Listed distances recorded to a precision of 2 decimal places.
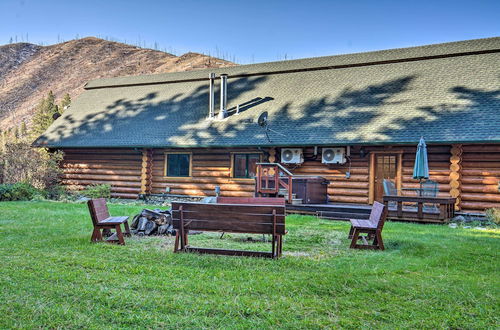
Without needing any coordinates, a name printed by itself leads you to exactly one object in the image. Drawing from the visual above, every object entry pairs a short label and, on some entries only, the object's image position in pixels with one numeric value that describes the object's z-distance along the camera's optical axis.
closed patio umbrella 12.16
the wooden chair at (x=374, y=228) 7.27
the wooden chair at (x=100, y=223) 7.40
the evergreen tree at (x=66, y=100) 43.01
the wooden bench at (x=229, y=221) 6.38
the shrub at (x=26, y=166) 19.08
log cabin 13.48
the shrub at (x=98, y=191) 18.66
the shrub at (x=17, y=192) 17.03
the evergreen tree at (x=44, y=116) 36.22
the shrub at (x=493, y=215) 12.06
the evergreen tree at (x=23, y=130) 48.93
